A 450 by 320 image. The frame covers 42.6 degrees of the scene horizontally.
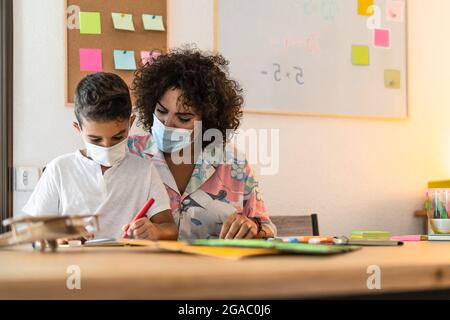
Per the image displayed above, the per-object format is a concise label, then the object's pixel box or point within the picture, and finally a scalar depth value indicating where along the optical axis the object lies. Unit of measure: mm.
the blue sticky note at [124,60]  2371
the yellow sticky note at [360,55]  2783
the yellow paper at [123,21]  2363
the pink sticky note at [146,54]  2390
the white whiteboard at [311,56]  2559
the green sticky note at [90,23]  2318
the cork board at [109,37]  2305
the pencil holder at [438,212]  1249
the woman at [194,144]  1582
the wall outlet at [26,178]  2217
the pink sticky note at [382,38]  2824
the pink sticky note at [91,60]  2318
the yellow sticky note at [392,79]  2850
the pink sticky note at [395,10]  2846
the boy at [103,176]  1365
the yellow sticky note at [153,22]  2406
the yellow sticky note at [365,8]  2793
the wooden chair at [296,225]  2496
